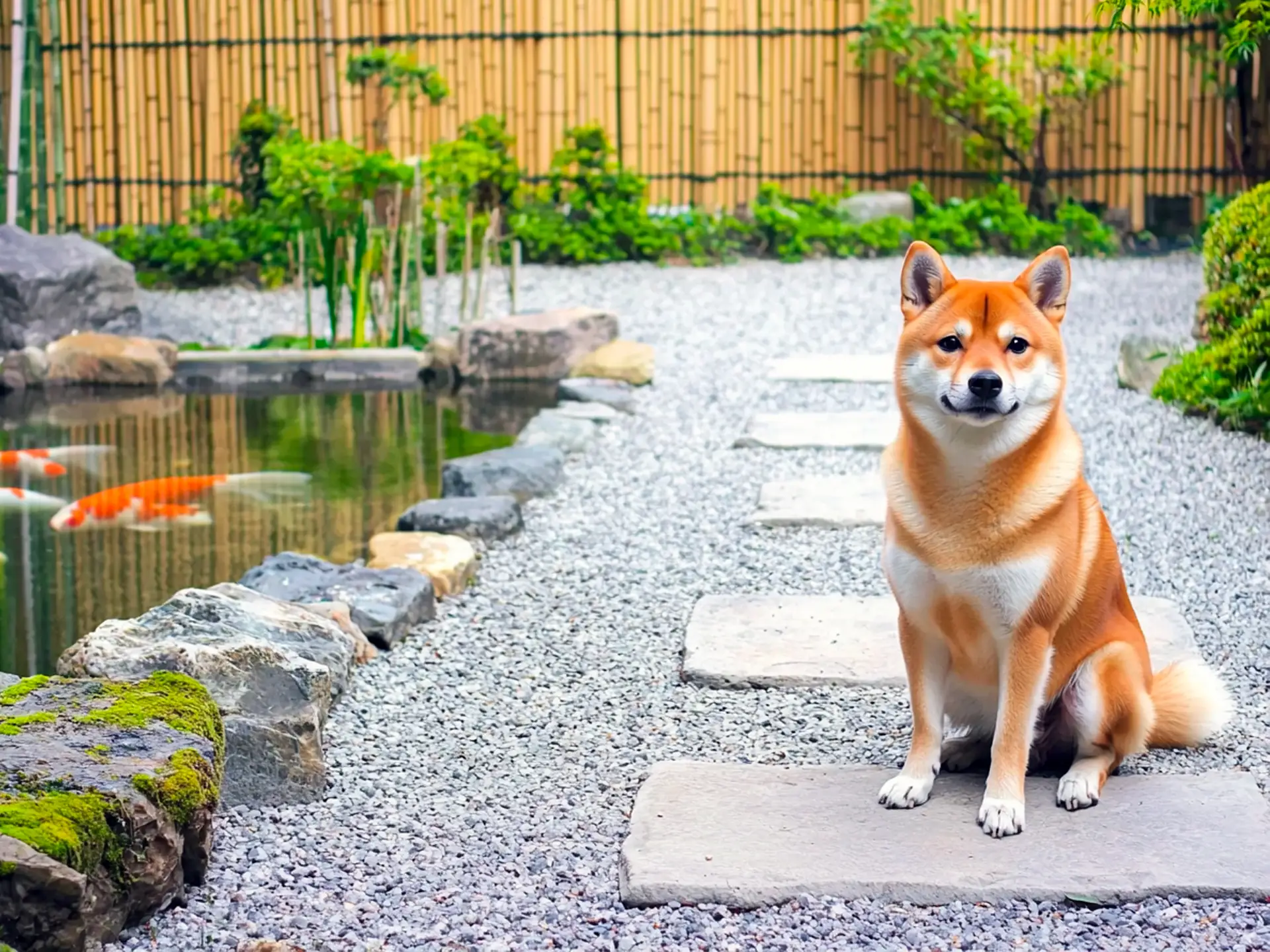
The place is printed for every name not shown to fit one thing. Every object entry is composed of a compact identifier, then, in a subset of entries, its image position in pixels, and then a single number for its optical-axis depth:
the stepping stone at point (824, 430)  5.84
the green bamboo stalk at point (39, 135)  10.30
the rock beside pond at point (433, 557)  4.21
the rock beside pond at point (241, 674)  2.83
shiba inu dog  2.46
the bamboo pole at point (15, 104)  9.72
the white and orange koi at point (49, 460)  6.02
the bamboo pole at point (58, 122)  10.64
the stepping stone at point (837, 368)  7.07
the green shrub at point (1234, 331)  5.70
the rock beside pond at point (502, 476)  5.30
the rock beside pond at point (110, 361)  7.84
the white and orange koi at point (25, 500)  5.51
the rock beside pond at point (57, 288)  8.16
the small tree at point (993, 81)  10.48
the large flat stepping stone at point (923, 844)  2.38
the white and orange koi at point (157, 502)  5.25
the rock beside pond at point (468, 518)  4.75
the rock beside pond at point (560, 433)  6.06
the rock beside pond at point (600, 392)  6.81
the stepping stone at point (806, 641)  3.41
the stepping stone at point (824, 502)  4.74
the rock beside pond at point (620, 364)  7.32
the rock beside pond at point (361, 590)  3.76
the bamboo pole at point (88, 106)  10.82
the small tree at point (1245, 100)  10.06
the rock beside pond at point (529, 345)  7.80
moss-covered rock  2.06
